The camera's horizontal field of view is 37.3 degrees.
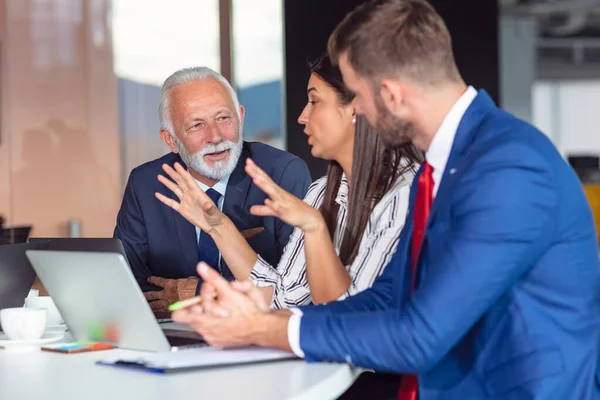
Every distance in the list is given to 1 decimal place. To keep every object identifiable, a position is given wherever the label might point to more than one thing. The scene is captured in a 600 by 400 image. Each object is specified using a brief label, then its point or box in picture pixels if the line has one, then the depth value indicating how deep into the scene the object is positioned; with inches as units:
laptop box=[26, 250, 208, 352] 72.4
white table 61.1
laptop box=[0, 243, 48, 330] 87.7
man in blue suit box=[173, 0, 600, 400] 63.7
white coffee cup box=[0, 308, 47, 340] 82.3
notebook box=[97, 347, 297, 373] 68.3
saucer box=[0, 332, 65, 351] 81.7
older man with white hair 127.7
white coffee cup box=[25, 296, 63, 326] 93.7
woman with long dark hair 90.4
